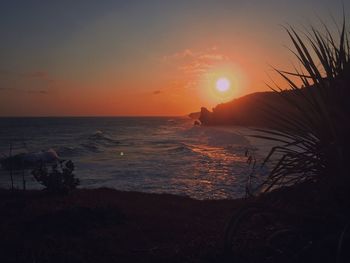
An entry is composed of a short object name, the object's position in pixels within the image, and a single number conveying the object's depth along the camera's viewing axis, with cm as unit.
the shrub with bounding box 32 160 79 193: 909
